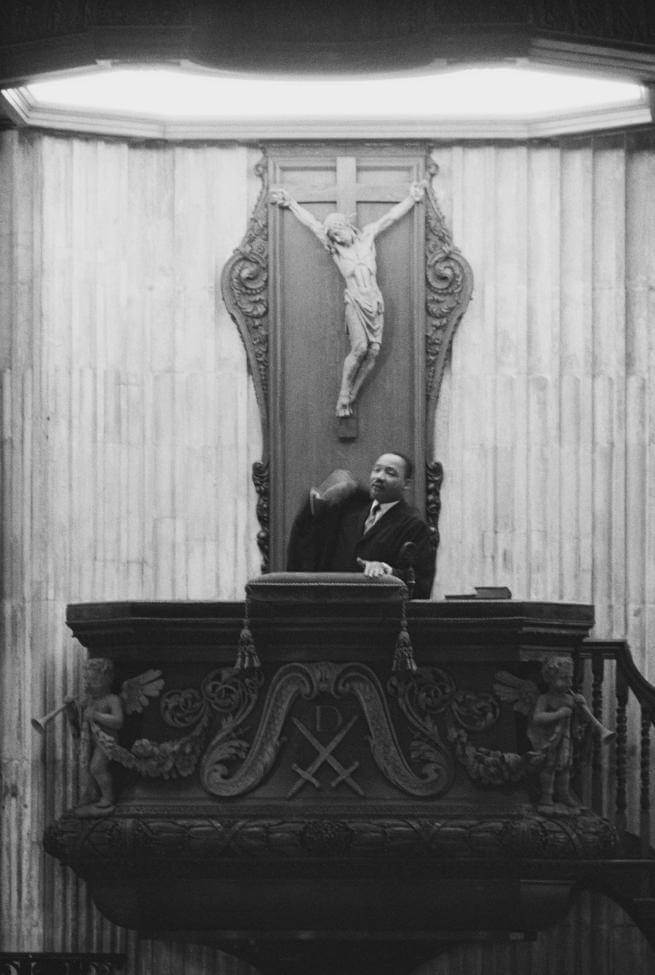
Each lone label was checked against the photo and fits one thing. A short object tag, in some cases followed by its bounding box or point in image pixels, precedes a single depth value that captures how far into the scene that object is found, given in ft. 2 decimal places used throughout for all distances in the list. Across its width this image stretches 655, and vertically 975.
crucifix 48.80
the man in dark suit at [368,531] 45.44
